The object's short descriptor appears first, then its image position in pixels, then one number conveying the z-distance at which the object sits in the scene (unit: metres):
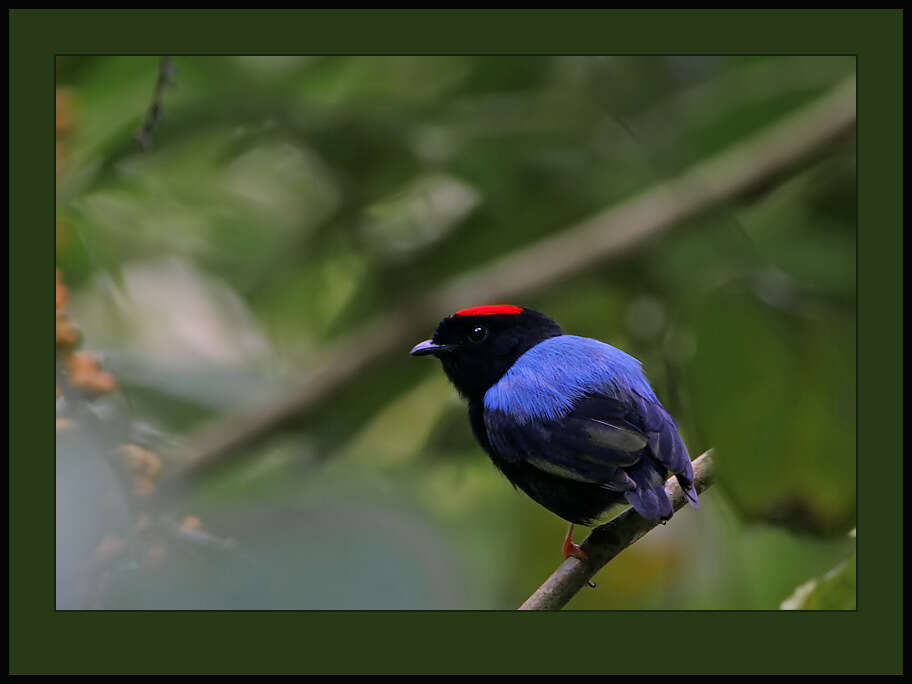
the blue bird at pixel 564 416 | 5.14
